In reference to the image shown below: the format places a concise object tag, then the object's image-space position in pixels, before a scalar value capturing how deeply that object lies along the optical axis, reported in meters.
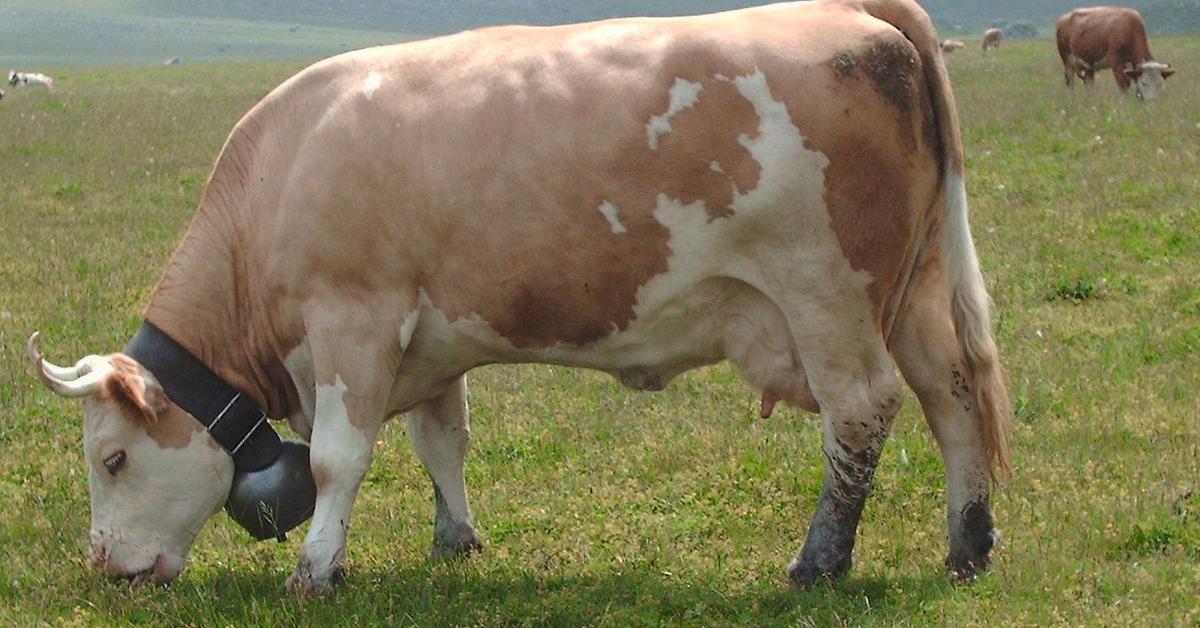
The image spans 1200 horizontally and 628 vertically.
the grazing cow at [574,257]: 5.77
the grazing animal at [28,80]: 48.88
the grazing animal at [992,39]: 60.77
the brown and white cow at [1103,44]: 29.98
